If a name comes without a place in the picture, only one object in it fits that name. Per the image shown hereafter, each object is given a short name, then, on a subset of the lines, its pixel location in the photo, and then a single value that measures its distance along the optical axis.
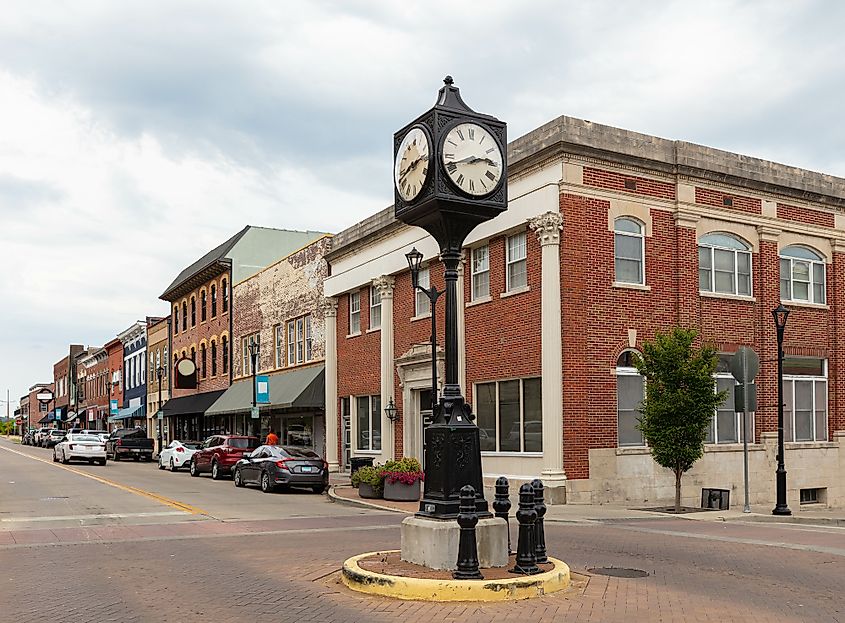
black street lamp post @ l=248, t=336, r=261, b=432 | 36.59
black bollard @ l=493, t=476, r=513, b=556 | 10.40
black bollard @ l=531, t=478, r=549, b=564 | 10.73
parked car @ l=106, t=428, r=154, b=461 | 50.38
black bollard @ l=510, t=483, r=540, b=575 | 10.10
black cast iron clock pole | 10.62
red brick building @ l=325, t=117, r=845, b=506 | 22.64
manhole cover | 11.54
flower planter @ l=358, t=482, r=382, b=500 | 23.39
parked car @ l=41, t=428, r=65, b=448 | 73.88
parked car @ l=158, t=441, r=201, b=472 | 38.47
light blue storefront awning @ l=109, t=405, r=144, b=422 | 67.88
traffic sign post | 20.39
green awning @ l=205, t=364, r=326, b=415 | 35.81
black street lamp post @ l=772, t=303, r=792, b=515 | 20.33
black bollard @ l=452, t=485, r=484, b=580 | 9.60
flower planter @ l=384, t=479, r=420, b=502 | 22.98
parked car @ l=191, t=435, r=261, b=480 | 32.53
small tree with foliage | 20.44
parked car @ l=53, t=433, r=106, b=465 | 44.75
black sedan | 26.34
